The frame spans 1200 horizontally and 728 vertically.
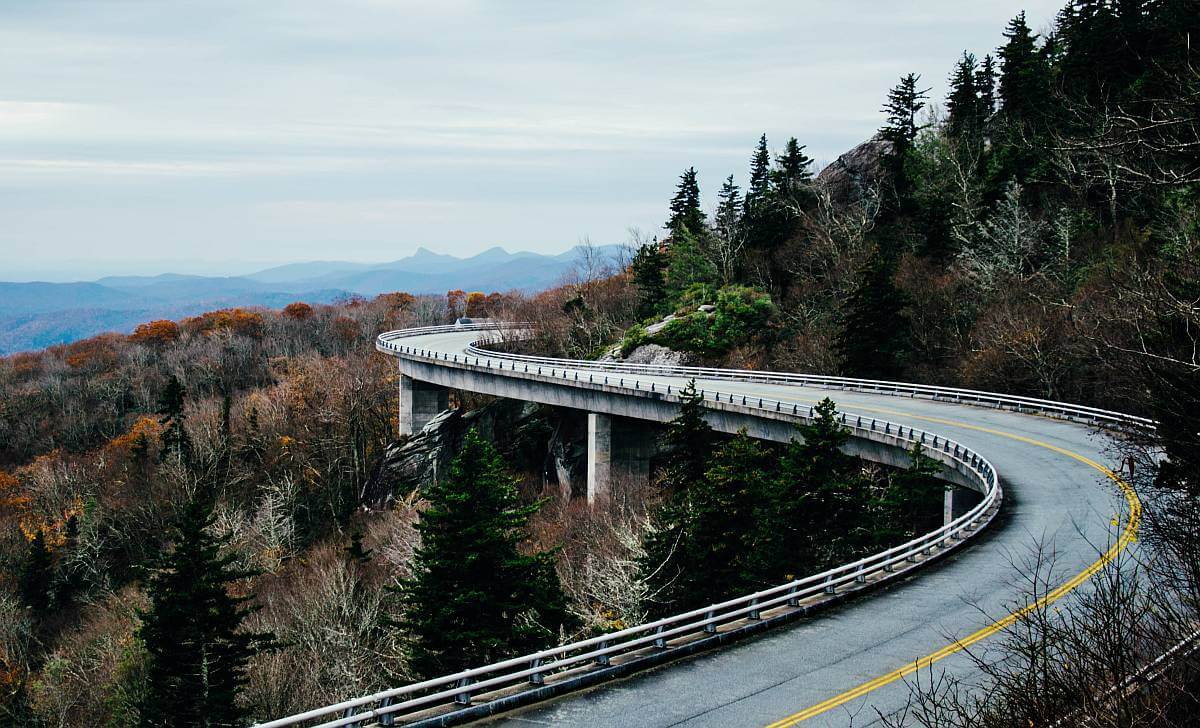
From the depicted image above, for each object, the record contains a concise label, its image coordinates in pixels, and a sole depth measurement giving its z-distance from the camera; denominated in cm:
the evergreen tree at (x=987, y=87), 7819
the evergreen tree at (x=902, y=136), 7331
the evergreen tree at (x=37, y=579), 6016
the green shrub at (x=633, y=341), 6844
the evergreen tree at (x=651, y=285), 7750
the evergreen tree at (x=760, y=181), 8003
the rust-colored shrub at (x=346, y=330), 13600
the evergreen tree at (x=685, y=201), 9738
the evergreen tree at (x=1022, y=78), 6912
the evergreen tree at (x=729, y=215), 7938
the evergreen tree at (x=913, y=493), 3003
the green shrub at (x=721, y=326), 6475
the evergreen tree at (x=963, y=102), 7444
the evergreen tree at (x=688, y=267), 7769
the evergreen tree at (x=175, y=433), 7094
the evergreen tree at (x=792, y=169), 8094
